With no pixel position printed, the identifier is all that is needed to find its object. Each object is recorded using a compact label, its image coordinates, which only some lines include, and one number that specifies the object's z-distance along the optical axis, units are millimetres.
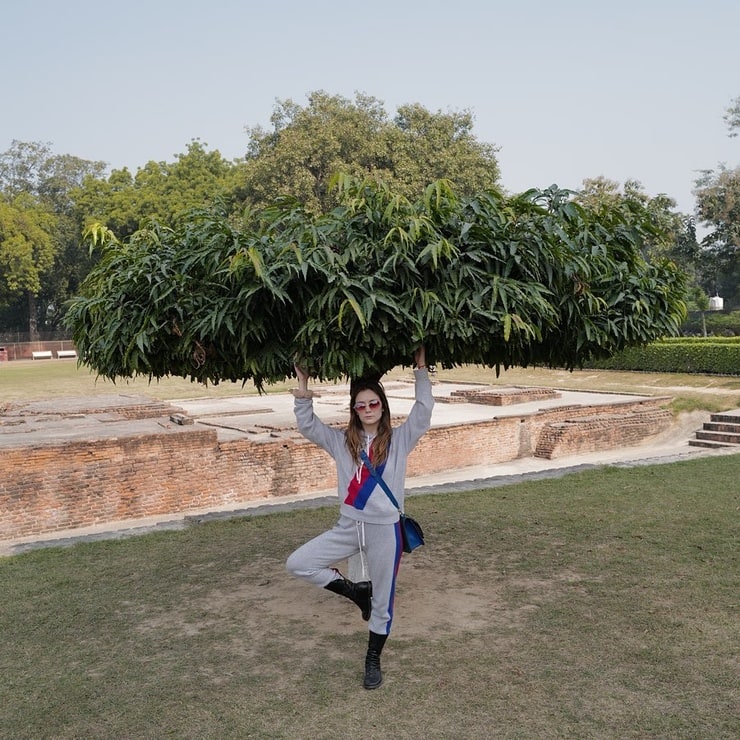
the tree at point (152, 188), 48125
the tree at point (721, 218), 37906
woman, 4273
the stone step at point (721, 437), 14634
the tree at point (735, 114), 39875
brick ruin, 9672
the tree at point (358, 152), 32656
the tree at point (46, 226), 51562
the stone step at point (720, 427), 14945
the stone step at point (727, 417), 15180
